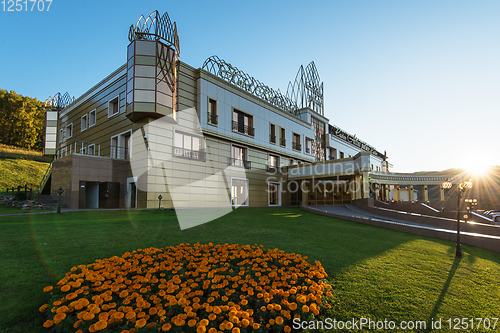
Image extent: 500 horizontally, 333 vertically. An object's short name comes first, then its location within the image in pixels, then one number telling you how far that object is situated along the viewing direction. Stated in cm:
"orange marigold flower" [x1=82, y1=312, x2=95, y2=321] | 319
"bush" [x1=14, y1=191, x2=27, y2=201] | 2042
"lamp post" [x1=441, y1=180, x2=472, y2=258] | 805
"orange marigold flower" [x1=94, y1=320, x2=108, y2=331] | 310
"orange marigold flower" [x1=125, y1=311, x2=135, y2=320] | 331
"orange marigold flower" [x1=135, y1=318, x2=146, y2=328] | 316
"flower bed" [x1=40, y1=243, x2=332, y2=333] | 334
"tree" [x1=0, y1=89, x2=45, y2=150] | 4450
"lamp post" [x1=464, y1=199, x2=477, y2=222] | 2422
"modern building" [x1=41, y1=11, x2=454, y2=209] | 1889
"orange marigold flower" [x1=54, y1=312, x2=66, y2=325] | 320
